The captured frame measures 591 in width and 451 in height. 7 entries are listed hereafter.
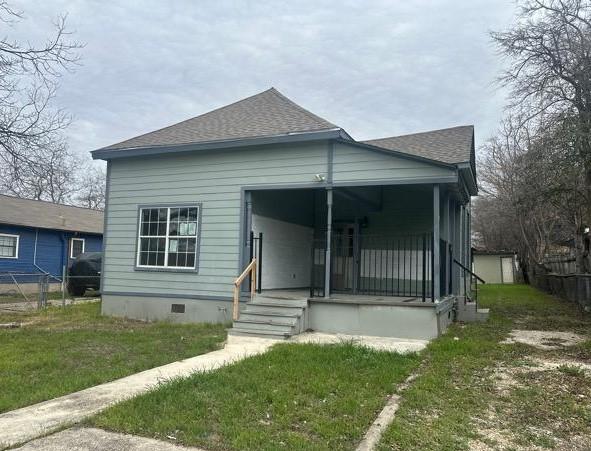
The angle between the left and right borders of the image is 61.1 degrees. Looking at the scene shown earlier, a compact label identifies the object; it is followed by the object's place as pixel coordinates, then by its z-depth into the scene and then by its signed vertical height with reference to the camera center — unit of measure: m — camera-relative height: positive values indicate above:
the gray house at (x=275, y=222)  9.56 +1.13
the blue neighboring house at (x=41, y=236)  20.33 +1.21
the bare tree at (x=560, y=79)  10.59 +4.48
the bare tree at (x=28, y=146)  10.55 +2.67
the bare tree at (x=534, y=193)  11.23 +2.82
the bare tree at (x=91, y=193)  45.62 +6.58
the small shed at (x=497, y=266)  37.41 +0.72
